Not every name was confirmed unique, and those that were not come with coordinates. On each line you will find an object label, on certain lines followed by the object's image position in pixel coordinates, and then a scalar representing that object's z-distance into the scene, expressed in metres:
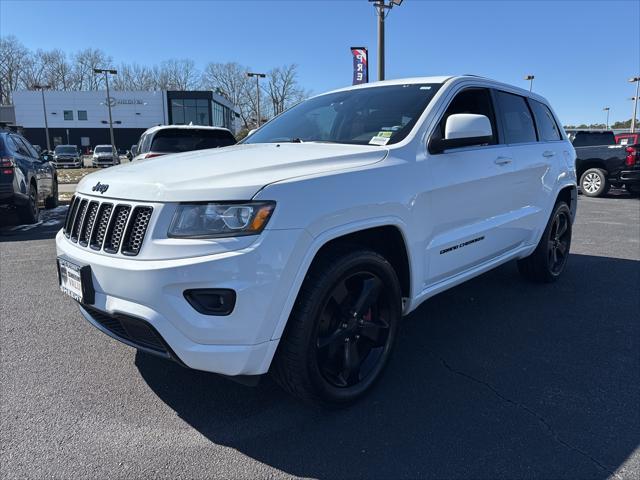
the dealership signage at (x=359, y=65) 15.60
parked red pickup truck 13.59
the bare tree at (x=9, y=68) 88.25
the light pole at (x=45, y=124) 60.56
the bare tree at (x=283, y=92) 76.88
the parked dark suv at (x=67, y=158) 35.19
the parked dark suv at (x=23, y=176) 7.80
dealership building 61.25
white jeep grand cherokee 2.17
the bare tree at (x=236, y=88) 86.56
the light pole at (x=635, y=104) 42.78
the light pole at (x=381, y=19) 13.44
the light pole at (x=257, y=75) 39.72
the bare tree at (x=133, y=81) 90.44
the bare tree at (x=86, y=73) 91.44
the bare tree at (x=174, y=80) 91.19
